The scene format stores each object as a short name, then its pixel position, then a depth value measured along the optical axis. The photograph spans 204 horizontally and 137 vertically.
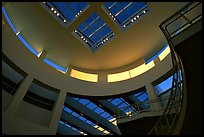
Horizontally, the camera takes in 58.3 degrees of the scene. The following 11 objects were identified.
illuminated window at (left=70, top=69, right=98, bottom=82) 19.47
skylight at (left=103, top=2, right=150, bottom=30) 15.80
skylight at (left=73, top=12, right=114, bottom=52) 17.03
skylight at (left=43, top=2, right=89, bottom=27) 15.57
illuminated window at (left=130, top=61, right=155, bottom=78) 17.80
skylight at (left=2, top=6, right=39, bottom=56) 15.52
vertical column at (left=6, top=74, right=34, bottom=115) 12.60
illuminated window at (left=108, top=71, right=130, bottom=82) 19.16
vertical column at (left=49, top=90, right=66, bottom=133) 14.14
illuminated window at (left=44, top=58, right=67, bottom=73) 18.85
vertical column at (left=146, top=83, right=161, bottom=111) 14.08
